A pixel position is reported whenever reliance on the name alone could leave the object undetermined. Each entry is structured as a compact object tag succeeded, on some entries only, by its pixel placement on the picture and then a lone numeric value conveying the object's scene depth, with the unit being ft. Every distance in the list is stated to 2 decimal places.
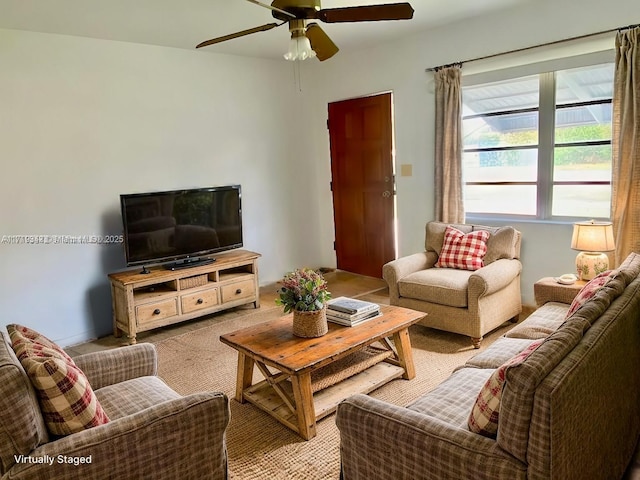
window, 12.25
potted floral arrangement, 8.52
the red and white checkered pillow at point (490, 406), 4.81
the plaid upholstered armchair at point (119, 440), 4.75
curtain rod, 11.16
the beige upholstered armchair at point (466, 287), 11.35
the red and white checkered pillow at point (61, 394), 5.05
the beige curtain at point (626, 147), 10.84
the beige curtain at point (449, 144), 14.10
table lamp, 10.59
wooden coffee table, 7.95
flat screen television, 13.15
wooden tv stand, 12.75
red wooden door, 16.71
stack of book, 9.36
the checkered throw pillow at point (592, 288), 6.73
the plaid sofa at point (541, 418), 4.31
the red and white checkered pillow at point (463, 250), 12.89
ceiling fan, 8.21
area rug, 7.39
